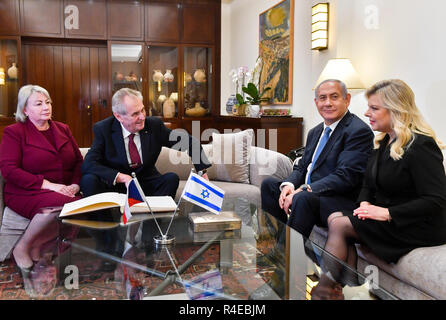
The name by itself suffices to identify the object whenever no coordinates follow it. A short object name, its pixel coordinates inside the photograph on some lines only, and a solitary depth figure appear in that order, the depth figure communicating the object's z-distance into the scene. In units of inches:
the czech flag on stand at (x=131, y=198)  75.6
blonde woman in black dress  72.6
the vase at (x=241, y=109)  220.6
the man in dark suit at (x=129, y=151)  109.6
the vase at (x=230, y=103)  240.4
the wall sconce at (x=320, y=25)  168.1
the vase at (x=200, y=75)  258.4
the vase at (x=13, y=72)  229.6
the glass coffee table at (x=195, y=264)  52.8
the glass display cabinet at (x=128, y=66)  245.9
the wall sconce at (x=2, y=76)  227.3
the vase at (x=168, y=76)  252.1
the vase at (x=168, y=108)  252.1
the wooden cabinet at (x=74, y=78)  239.9
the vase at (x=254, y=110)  205.9
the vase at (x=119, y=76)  246.7
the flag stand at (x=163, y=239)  71.7
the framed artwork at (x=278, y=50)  207.5
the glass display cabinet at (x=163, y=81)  250.2
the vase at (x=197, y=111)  258.2
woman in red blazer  106.9
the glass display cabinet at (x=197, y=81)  256.7
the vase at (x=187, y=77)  255.6
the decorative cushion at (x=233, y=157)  141.3
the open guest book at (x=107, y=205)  83.7
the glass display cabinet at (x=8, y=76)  228.1
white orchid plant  211.5
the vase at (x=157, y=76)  250.3
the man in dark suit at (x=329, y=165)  93.9
